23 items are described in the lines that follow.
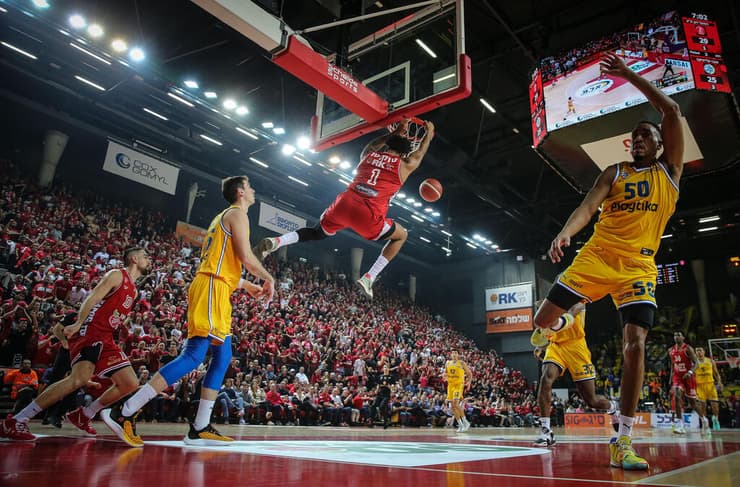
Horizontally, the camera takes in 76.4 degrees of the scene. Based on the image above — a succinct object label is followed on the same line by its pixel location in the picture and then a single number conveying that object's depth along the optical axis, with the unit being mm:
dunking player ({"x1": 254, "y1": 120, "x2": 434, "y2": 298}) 4457
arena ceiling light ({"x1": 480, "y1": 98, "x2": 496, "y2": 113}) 12797
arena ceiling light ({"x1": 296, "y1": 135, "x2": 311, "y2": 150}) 13906
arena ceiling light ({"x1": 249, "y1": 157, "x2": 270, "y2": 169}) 16520
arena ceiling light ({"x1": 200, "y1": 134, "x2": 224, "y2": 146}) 15144
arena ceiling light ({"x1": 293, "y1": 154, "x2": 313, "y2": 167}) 15838
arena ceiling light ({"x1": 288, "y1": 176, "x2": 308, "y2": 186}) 17484
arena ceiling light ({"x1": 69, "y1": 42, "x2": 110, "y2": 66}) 11164
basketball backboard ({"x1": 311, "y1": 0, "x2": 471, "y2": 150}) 6039
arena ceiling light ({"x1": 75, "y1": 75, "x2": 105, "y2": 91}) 12789
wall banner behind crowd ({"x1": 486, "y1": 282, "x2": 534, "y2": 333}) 24289
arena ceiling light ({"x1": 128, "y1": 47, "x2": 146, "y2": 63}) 10930
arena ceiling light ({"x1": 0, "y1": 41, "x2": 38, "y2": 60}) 11836
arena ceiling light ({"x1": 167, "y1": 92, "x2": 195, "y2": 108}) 12453
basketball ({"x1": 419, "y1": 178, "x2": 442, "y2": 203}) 5531
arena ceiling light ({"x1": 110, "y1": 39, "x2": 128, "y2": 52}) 10750
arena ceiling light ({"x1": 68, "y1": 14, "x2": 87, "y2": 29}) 10141
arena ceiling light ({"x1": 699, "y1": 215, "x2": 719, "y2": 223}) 19772
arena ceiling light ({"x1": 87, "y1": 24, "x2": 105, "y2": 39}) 10383
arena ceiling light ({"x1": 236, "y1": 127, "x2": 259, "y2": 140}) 14266
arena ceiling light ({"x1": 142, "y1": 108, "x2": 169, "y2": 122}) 13820
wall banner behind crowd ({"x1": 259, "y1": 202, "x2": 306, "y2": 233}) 17359
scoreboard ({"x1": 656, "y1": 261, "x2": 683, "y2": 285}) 23250
